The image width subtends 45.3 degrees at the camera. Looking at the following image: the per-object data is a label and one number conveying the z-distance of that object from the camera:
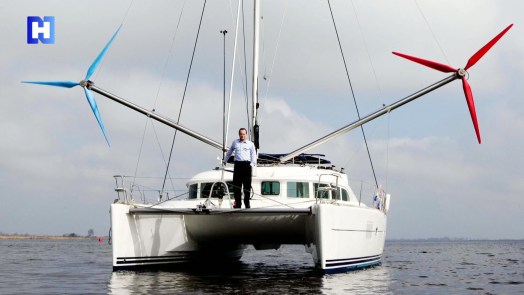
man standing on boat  13.84
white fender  20.15
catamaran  13.66
